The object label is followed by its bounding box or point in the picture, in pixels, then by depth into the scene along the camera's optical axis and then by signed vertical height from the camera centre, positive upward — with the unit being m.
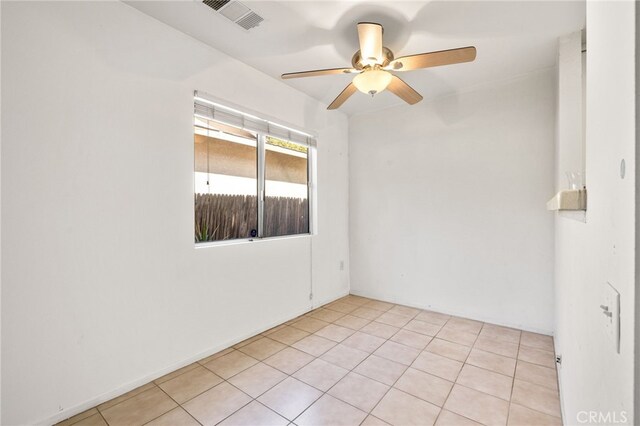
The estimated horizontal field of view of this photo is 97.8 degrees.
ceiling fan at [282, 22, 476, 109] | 1.83 +1.08
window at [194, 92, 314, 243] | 2.54 +0.39
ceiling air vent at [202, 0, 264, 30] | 1.93 +1.45
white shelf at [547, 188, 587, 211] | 0.91 +0.04
